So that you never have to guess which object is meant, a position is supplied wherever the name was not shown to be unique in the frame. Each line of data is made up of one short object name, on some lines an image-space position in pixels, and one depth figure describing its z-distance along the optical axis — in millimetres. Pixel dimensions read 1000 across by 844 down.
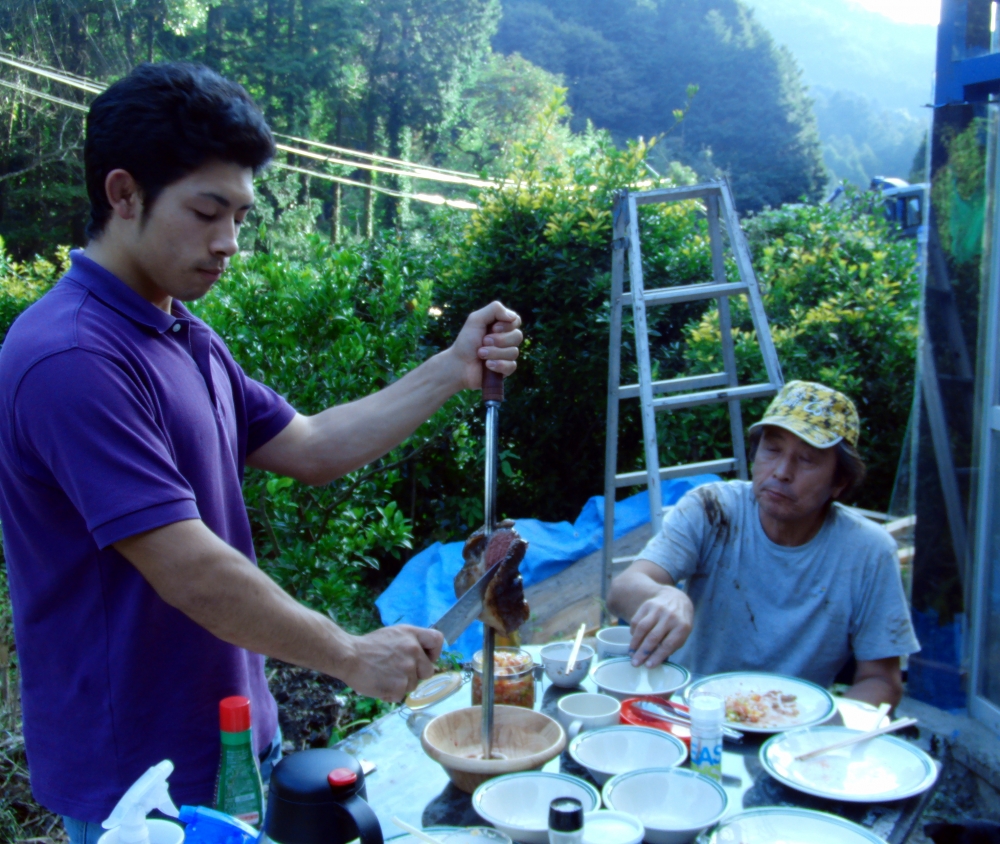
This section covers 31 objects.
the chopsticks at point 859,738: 1842
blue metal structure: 2760
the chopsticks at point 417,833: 1364
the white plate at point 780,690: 2051
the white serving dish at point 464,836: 1438
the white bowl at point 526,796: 1534
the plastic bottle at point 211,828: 1269
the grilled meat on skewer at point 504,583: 1735
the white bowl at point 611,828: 1433
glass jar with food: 2027
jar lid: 2203
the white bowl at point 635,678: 2236
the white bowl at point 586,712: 1987
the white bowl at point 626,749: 1792
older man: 2629
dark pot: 1213
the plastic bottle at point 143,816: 1099
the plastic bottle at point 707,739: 1708
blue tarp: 5031
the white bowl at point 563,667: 2273
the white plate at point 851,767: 1729
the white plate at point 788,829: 1521
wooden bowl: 1644
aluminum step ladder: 4328
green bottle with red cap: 1496
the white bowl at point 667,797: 1579
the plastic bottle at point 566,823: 1316
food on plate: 2062
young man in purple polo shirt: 1439
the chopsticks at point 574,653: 2250
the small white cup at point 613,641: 2482
